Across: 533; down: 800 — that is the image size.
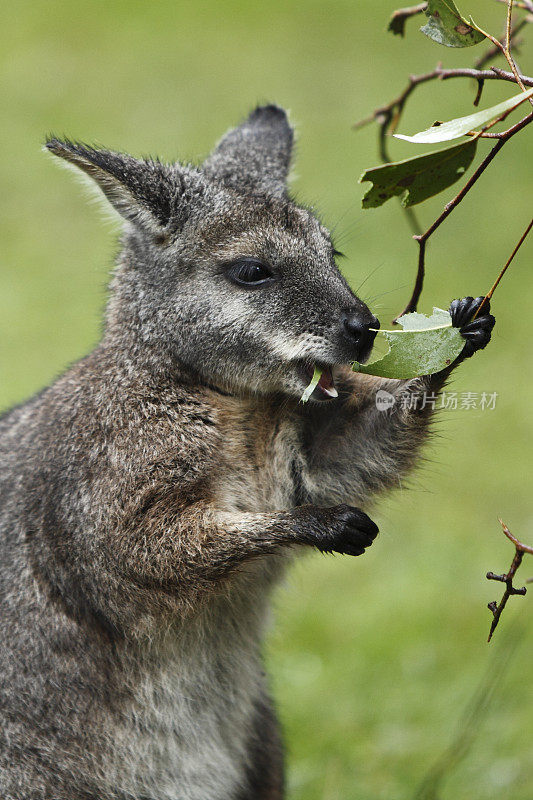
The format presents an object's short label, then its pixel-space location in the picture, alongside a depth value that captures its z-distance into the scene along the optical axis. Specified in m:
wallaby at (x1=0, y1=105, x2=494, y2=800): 7.16
